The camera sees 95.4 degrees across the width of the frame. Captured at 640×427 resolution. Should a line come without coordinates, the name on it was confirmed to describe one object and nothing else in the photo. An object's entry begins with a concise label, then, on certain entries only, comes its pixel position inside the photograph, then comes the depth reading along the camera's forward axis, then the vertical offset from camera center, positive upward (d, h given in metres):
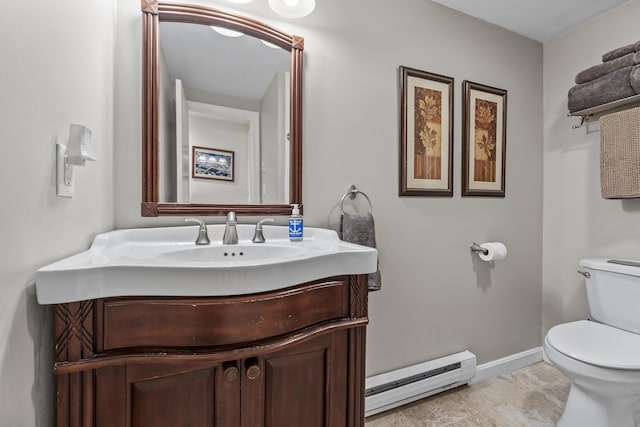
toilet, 1.13 -0.58
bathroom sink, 0.61 -0.14
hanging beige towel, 1.44 +0.31
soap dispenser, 1.20 -0.06
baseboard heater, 1.45 -0.89
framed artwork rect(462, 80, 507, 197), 1.73 +0.45
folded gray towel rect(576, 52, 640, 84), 1.43 +0.77
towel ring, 1.42 +0.09
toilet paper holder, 1.72 -0.21
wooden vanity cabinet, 0.63 -0.35
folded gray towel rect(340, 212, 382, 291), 1.33 -0.09
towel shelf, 1.47 +0.58
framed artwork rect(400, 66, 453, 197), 1.54 +0.44
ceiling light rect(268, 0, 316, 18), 1.24 +0.88
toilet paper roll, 1.67 -0.22
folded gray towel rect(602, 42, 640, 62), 1.45 +0.83
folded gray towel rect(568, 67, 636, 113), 1.45 +0.66
